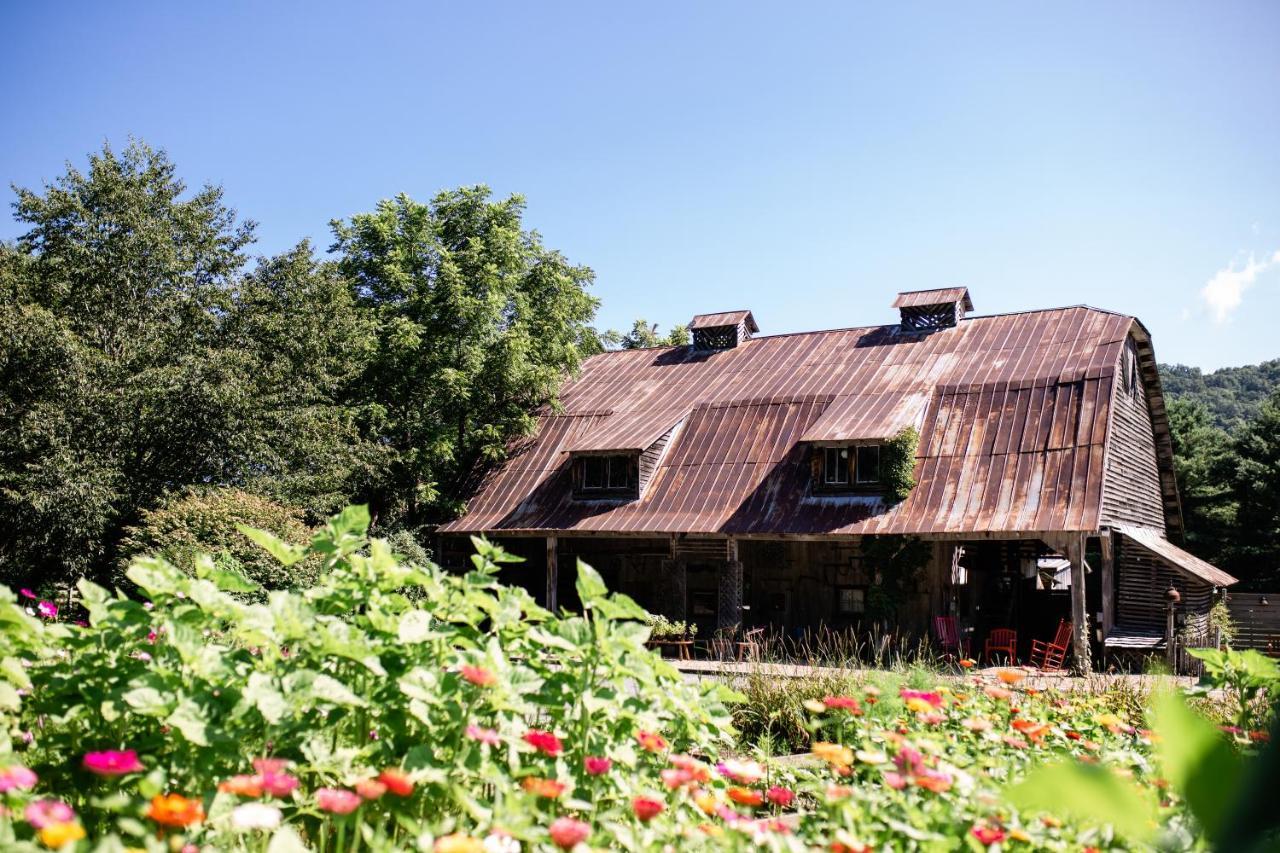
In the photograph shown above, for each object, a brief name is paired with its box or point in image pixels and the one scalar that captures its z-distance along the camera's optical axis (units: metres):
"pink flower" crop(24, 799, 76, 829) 2.28
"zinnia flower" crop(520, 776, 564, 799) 2.83
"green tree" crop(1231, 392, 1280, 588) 30.23
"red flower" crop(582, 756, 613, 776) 3.14
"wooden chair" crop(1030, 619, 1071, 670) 16.57
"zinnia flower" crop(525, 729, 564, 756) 3.14
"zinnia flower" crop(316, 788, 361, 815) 2.57
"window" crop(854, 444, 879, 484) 18.86
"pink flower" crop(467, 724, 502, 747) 3.06
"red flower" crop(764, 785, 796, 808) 3.35
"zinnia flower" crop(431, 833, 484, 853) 2.30
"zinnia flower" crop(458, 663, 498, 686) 3.12
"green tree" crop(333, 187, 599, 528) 23.19
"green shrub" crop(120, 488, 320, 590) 16.94
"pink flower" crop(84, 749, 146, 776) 2.68
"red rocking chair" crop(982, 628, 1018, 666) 17.33
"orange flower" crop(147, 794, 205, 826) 2.38
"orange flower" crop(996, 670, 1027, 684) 4.36
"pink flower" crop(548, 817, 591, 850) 2.51
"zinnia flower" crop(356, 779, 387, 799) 2.58
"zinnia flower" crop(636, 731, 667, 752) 3.49
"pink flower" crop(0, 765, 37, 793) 2.49
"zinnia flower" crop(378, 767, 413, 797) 2.62
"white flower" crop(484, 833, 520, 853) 2.71
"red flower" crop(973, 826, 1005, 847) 2.92
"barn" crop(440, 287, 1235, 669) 17.55
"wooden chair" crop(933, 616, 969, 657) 18.08
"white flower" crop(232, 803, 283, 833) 2.41
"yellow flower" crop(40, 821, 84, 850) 2.13
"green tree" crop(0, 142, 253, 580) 19.22
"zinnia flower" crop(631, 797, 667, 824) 2.73
